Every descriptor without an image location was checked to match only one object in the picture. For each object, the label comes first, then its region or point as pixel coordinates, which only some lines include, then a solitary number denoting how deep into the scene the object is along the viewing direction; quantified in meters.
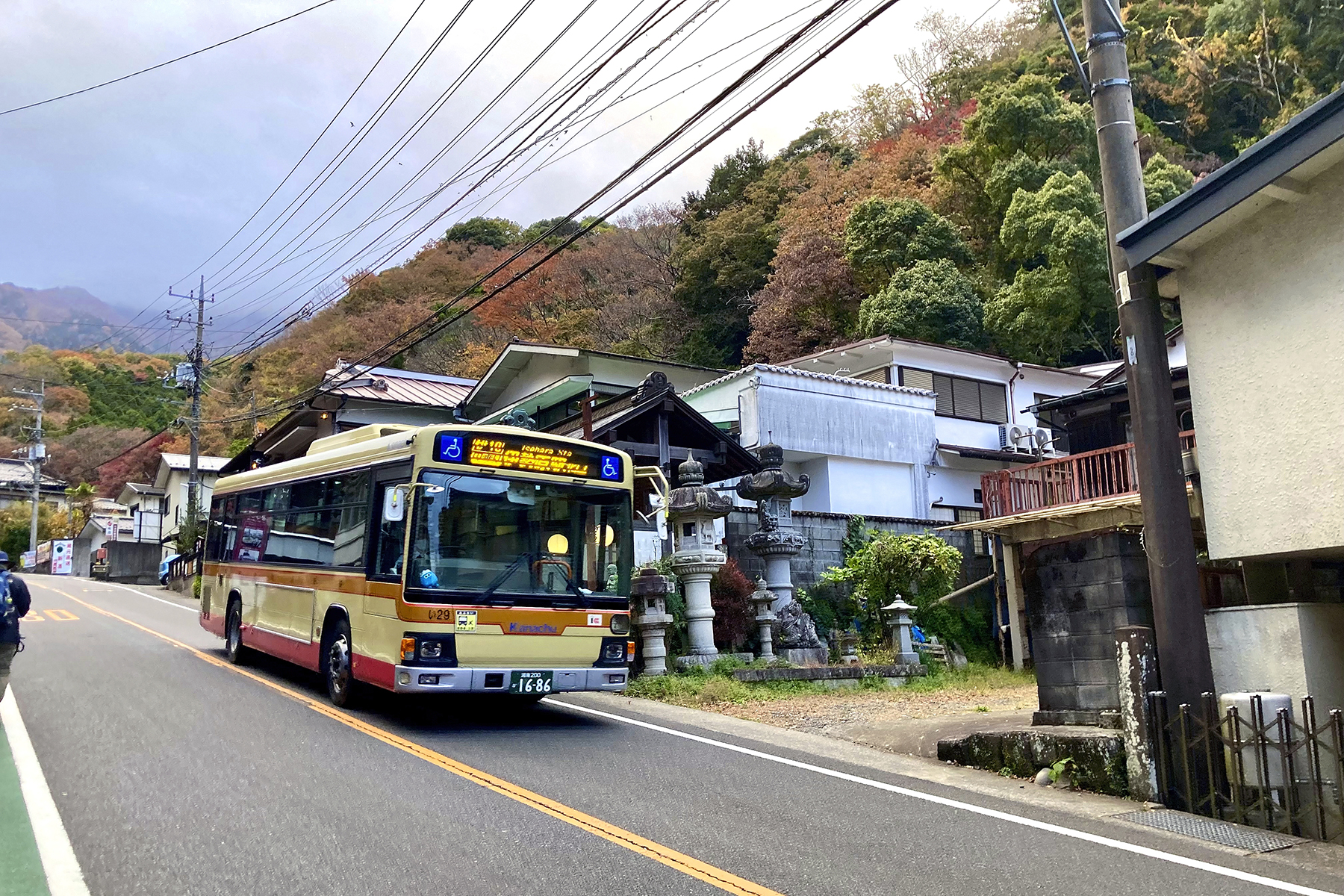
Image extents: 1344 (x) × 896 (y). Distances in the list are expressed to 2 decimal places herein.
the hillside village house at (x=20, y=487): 65.81
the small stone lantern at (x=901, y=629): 19.44
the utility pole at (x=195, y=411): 38.81
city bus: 9.78
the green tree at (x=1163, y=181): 30.03
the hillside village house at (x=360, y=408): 33.06
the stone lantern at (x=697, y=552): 16.73
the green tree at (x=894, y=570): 21.28
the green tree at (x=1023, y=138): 33.25
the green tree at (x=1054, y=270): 30.36
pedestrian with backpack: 8.90
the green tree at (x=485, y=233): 58.69
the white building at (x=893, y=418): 26.83
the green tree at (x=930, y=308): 32.28
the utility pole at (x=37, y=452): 55.50
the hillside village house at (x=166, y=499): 52.03
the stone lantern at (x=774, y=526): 19.44
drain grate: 6.84
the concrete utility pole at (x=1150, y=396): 8.12
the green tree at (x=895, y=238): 34.25
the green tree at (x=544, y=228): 51.66
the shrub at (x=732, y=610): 18.22
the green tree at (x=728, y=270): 41.59
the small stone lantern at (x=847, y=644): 19.20
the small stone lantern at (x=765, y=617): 17.91
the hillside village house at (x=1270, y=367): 7.52
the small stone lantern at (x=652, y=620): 15.55
